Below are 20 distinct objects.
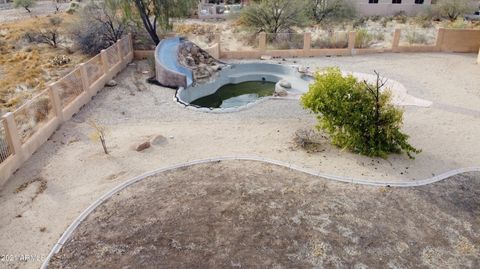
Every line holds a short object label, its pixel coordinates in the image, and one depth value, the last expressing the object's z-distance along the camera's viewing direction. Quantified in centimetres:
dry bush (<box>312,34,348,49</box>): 2106
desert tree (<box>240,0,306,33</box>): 2294
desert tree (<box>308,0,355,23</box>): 2923
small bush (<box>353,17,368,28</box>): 2870
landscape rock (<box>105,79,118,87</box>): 1552
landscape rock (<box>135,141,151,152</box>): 1027
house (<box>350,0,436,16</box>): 3462
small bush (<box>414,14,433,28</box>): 2851
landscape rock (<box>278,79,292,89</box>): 1596
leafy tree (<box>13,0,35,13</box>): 4031
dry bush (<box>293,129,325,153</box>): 1041
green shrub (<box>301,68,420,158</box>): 976
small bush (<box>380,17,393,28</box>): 2977
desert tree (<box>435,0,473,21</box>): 3083
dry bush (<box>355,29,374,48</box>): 2097
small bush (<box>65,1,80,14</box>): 3632
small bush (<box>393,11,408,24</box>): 3158
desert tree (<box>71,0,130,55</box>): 2039
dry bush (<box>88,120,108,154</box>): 1006
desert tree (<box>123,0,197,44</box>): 1930
